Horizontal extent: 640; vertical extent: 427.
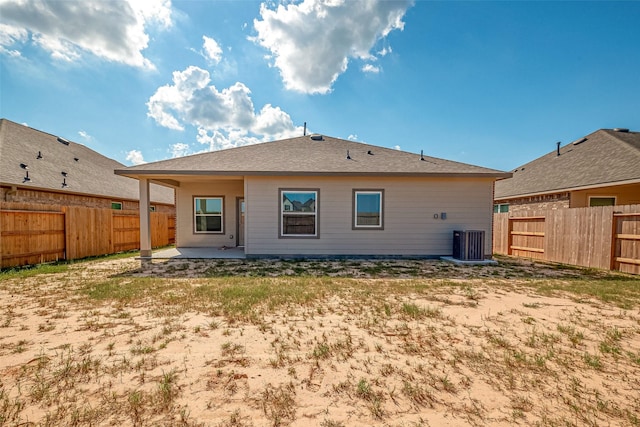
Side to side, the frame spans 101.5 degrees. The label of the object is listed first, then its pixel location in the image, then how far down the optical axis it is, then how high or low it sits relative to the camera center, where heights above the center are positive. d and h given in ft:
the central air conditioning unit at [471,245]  27.96 -4.02
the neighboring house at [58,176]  28.86 +3.65
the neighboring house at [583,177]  30.91 +4.13
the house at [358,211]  29.58 -0.51
